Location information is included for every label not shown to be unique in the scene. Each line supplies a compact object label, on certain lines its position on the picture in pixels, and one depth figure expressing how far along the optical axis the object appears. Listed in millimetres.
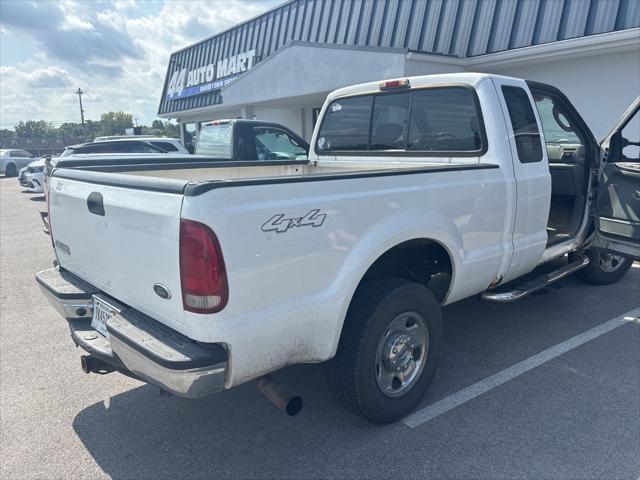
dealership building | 8531
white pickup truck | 2199
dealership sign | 19094
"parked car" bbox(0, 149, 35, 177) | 30375
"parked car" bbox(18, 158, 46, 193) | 17484
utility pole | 65250
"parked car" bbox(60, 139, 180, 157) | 11664
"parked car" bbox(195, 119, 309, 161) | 9438
